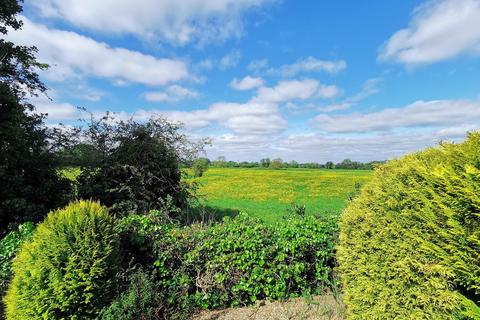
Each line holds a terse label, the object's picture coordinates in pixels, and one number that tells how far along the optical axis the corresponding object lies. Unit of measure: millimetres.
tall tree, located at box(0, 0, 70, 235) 7414
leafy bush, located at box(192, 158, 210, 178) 9866
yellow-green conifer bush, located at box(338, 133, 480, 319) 2205
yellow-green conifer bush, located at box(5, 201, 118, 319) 3349
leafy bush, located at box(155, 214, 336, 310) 4301
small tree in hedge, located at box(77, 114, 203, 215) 8508
